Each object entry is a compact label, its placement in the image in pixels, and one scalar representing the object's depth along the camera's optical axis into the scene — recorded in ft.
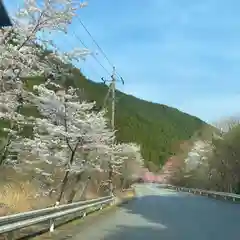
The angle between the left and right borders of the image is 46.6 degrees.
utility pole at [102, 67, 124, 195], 75.36
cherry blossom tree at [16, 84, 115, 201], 50.36
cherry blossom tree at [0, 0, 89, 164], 24.86
